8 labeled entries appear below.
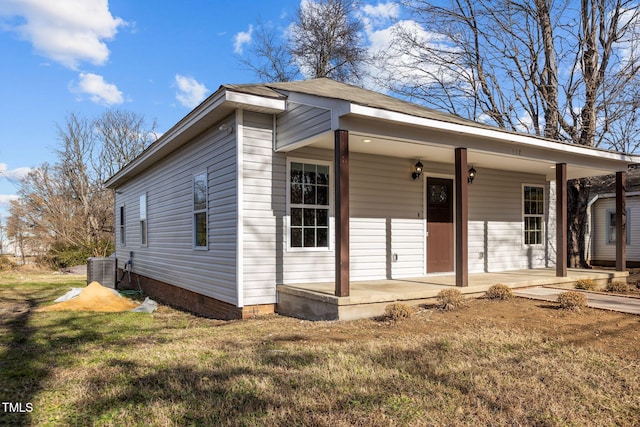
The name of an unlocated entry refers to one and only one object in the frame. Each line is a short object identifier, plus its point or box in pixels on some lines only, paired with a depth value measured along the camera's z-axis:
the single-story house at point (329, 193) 6.36
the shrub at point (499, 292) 6.61
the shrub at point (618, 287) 8.00
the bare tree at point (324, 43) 20.59
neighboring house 14.84
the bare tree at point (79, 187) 20.95
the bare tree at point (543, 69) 12.77
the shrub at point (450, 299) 5.96
